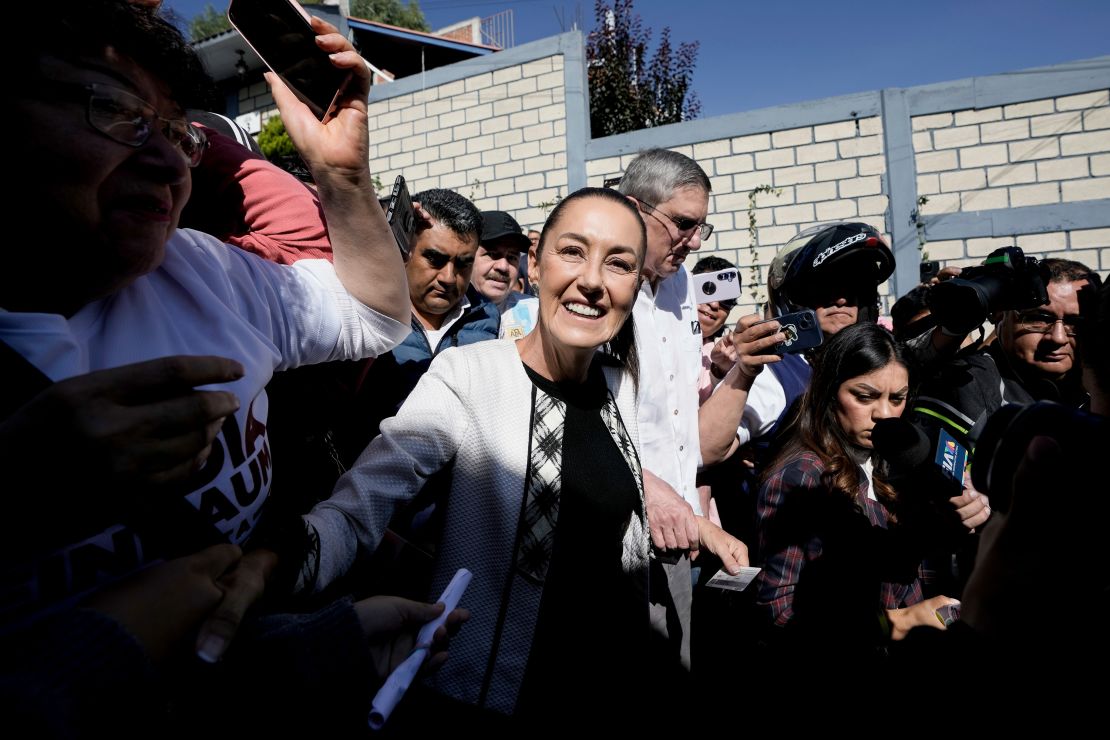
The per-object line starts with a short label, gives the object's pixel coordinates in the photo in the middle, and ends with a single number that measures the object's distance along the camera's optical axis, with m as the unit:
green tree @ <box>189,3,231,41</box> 34.62
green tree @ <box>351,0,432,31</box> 36.44
